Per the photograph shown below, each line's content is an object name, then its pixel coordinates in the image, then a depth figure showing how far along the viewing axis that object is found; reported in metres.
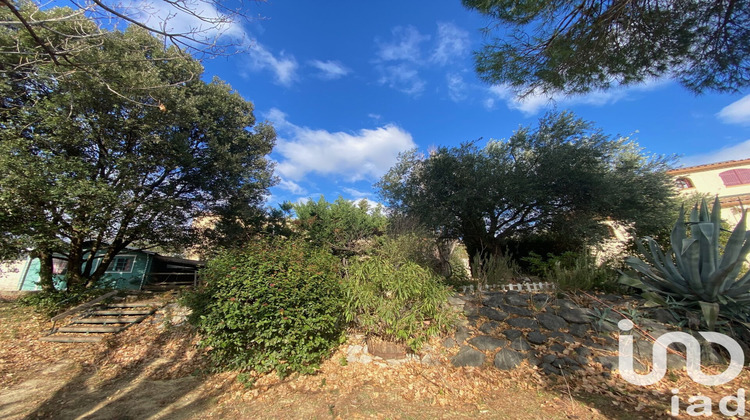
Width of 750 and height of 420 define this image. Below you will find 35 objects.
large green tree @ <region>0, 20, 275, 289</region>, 5.56
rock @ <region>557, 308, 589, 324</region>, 4.01
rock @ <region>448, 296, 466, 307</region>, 4.92
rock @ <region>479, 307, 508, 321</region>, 4.49
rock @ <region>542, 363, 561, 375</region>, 3.36
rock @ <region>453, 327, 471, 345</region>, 4.20
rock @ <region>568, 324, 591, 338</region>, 3.83
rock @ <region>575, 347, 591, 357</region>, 3.47
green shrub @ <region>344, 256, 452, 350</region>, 4.04
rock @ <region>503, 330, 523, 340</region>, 4.02
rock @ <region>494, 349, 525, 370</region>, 3.64
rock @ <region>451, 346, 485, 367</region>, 3.80
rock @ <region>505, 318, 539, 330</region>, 4.14
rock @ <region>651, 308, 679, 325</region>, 3.60
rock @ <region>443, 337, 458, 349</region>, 4.14
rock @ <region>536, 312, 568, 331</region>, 4.04
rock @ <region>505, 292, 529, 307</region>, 4.62
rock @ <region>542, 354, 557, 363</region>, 3.50
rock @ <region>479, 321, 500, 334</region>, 4.29
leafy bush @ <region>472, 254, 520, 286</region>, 5.99
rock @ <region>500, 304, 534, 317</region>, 4.38
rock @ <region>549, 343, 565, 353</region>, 3.63
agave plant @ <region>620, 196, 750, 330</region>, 3.25
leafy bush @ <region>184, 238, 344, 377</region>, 3.53
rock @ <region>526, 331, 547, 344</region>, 3.83
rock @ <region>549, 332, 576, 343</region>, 3.76
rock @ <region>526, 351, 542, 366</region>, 3.56
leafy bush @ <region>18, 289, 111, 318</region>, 6.91
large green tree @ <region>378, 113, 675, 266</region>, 7.71
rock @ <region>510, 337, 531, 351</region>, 3.84
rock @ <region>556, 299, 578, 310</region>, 4.28
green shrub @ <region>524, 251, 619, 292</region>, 4.80
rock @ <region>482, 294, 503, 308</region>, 4.77
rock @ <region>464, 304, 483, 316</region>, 4.74
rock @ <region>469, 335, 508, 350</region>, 3.96
